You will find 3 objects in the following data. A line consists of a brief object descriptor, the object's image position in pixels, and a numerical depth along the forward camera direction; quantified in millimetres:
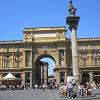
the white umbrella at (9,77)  36194
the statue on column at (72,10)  17001
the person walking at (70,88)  14308
